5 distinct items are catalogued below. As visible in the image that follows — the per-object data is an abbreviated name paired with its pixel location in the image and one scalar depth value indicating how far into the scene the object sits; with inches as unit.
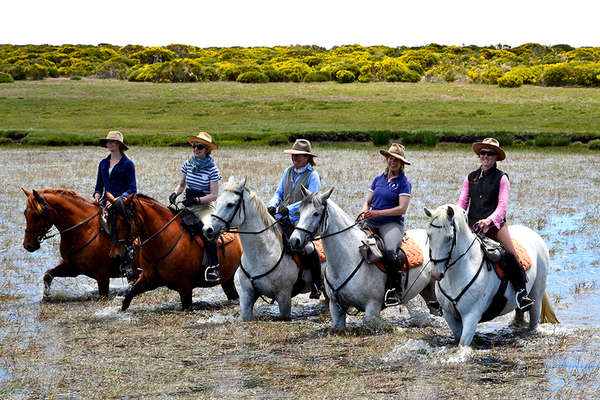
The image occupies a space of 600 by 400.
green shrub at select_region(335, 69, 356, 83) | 2893.7
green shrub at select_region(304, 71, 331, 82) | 2962.6
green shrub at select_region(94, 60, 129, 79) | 3255.4
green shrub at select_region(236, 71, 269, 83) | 2950.3
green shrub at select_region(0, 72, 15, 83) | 2854.3
